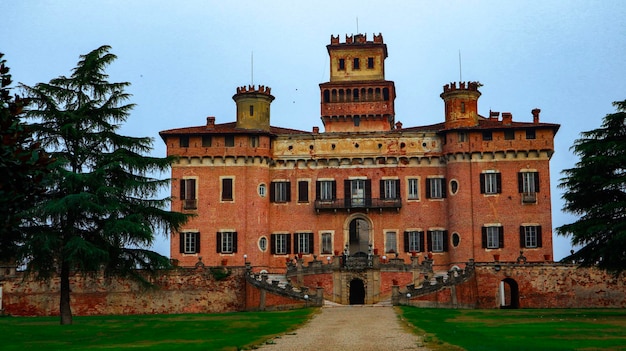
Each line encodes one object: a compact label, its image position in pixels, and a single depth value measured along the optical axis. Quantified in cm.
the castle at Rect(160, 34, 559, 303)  6147
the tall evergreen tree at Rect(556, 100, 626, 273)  4084
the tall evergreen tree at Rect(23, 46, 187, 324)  3825
